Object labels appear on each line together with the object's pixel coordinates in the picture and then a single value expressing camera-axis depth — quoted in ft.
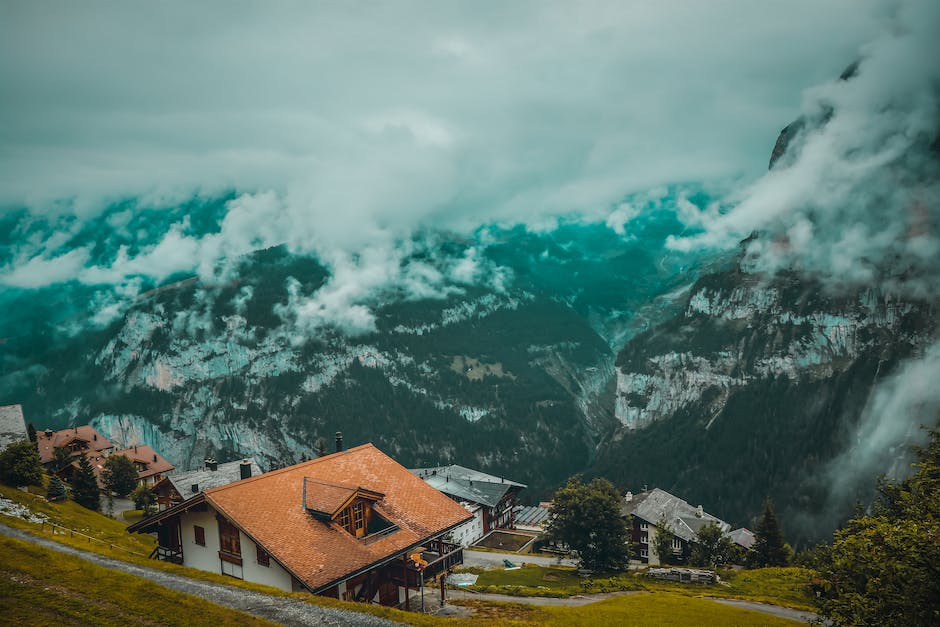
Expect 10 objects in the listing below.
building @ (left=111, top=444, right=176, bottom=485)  336.90
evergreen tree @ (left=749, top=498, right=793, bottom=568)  215.10
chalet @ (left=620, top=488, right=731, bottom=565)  292.32
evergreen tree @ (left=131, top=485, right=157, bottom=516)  260.83
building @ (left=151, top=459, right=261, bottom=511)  246.62
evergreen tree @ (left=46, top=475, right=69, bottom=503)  185.57
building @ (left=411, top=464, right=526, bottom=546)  325.42
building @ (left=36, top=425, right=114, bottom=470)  304.63
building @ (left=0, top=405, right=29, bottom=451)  196.24
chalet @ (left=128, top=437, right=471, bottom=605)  96.32
